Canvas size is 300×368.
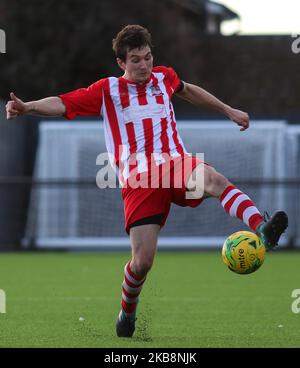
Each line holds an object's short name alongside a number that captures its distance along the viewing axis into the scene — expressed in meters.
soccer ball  14.92
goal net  43.53
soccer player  15.70
